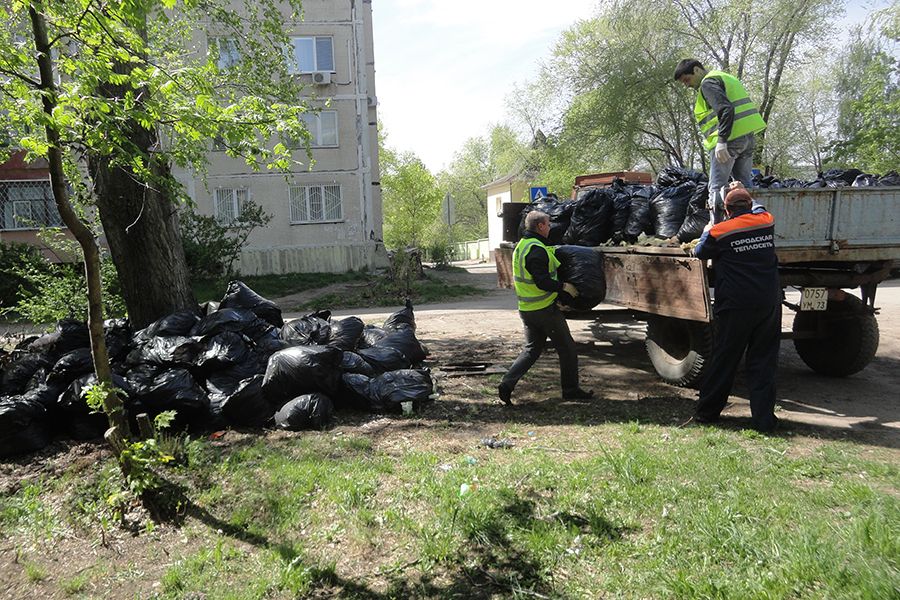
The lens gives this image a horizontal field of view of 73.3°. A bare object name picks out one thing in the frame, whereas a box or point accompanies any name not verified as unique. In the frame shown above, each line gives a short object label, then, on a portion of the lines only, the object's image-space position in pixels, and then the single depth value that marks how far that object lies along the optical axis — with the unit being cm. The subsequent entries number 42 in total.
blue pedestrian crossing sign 1048
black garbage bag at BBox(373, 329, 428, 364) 629
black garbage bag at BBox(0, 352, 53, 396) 506
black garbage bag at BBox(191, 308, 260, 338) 554
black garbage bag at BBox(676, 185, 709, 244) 512
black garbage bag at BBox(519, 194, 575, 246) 673
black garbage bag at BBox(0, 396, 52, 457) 435
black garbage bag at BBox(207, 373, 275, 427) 473
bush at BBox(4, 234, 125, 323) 684
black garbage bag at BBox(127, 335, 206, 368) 511
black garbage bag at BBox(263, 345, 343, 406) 488
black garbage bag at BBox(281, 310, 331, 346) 610
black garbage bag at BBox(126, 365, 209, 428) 459
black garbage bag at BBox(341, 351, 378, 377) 541
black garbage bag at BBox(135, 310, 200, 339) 562
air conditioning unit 2119
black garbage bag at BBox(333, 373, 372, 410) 511
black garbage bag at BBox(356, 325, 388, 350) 642
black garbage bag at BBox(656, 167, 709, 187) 581
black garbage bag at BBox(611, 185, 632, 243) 621
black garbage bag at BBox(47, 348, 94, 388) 486
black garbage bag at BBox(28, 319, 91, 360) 553
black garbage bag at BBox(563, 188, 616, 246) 638
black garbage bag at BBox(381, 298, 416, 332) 715
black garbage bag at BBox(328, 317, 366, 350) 614
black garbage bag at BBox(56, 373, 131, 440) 456
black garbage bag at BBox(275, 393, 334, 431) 471
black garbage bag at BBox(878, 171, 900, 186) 559
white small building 3950
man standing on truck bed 503
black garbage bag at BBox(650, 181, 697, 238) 552
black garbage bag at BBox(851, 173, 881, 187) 558
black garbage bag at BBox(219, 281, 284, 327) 649
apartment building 2119
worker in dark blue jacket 429
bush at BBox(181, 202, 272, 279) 1599
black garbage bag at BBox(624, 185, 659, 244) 592
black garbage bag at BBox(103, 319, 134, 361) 555
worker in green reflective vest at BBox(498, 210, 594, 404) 505
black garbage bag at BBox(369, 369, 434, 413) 508
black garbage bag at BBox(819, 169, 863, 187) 582
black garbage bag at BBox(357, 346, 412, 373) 573
